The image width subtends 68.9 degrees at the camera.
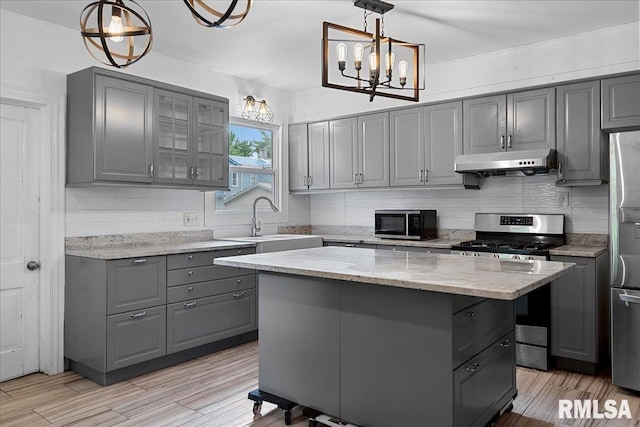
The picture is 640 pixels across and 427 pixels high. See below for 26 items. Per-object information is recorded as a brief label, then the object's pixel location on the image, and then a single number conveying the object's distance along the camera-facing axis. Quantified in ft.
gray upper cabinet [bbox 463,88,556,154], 12.70
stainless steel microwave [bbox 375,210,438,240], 15.21
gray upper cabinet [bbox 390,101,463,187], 14.40
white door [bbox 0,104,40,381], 11.30
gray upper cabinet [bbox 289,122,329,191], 17.74
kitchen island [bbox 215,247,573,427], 7.07
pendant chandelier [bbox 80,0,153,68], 6.34
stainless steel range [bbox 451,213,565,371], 11.99
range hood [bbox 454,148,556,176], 12.12
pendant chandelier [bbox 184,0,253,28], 5.62
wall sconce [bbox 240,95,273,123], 16.74
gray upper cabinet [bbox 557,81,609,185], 11.94
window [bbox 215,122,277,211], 16.84
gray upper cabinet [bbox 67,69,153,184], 11.44
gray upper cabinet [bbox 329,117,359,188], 16.81
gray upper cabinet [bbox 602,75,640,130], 11.42
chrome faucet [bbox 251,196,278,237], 16.74
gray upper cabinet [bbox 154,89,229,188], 12.96
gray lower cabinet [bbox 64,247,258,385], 11.00
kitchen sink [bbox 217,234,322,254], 14.44
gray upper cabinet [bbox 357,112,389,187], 15.97
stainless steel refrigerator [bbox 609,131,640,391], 10.30
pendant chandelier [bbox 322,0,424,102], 7.98
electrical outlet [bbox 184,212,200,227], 15.06
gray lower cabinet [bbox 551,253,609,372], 11.41
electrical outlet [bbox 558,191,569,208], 13.37
